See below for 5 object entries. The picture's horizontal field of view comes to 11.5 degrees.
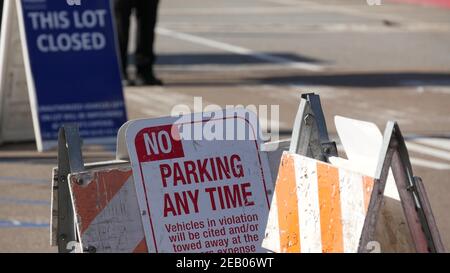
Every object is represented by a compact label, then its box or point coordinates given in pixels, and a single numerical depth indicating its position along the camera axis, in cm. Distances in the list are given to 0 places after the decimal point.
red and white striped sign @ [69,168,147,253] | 1014
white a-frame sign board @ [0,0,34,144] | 1911
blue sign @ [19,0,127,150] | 1847
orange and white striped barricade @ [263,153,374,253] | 940
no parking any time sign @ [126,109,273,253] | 1034
